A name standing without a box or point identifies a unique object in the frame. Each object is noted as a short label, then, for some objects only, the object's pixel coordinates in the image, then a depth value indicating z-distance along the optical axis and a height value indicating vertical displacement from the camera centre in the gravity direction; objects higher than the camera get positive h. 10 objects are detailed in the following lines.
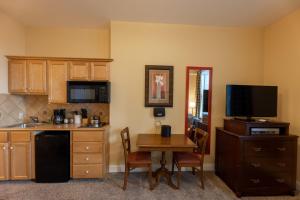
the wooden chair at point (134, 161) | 2.98 -1.01
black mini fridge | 3.12 -1.01
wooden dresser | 2.85 -1.00
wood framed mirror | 3.77 -0.02
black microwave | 3.41 +0.05
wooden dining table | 2.86 -0.73
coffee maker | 3.66 -0.41
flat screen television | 3.17 -0.07
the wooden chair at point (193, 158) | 3.04 -1.00
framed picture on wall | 3.67 +0.18
